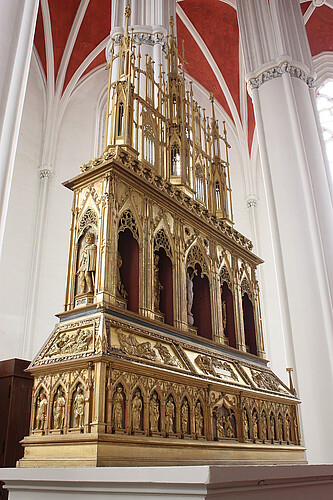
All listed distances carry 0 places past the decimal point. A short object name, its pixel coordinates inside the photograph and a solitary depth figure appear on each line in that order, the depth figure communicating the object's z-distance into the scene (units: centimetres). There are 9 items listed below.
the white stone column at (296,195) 678
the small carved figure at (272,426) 469
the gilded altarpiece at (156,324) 304
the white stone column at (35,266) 1053
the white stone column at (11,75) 444
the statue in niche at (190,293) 464
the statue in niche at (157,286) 423
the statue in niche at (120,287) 384
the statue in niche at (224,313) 520
